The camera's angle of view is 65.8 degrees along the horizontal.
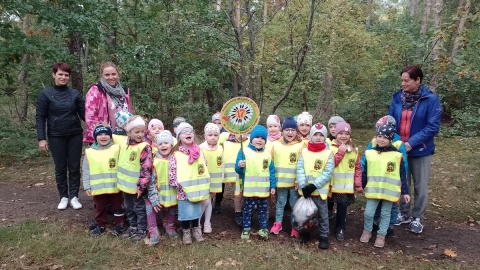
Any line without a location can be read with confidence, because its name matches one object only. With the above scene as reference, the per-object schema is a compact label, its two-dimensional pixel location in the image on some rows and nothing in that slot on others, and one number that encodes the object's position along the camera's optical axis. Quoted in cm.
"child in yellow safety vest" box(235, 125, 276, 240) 502
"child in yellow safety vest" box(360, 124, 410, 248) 487
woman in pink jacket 533
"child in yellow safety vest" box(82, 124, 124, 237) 500
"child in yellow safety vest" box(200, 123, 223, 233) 530
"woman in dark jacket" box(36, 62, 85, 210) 553
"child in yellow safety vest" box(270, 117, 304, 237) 517
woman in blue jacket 513
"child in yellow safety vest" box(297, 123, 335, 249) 490
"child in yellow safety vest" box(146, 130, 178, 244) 483
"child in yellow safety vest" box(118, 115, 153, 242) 485
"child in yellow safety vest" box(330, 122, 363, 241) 500
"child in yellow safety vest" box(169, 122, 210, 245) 480
